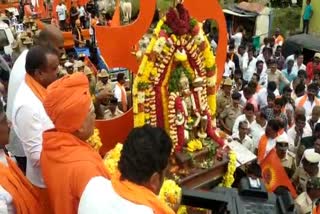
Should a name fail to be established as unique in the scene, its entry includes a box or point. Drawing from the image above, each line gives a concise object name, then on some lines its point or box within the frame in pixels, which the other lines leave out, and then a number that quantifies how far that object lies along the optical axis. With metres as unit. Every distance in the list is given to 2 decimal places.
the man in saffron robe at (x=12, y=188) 2.39
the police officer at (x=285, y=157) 5.03
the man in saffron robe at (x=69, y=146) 2.36
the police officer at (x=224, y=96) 6.82
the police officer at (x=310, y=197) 4.17
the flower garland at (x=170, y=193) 3.45
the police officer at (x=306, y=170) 4.62
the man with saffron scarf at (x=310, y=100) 6.70
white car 9.87
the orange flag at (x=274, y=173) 4.73
